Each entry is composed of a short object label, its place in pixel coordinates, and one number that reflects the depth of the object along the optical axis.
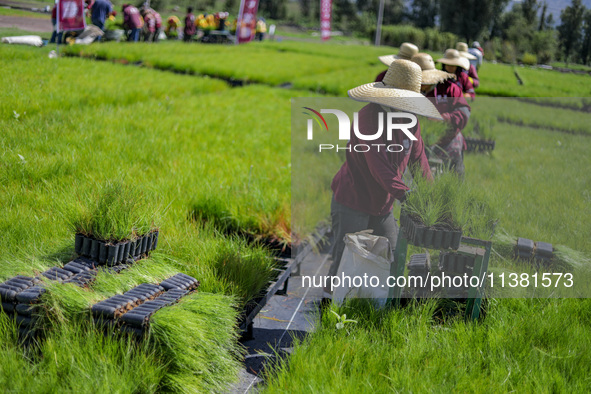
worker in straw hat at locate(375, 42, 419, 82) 5.60
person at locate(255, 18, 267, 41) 29.72
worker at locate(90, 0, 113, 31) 9.78
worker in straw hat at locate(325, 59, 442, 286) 3.08
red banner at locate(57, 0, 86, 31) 8.66
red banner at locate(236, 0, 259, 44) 21.61
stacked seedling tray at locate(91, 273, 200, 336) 2.42
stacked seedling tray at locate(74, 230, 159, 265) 2.88
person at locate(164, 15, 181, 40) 22.03
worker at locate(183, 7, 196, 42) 20.94
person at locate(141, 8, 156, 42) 15.78
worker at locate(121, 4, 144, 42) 13.41
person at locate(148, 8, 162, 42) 16.74
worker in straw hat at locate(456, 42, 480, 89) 6.26
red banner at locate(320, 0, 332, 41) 28.34
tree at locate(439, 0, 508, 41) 8.00
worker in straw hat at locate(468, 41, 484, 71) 7.35
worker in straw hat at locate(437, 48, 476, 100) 5.58
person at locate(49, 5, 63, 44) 8.49
